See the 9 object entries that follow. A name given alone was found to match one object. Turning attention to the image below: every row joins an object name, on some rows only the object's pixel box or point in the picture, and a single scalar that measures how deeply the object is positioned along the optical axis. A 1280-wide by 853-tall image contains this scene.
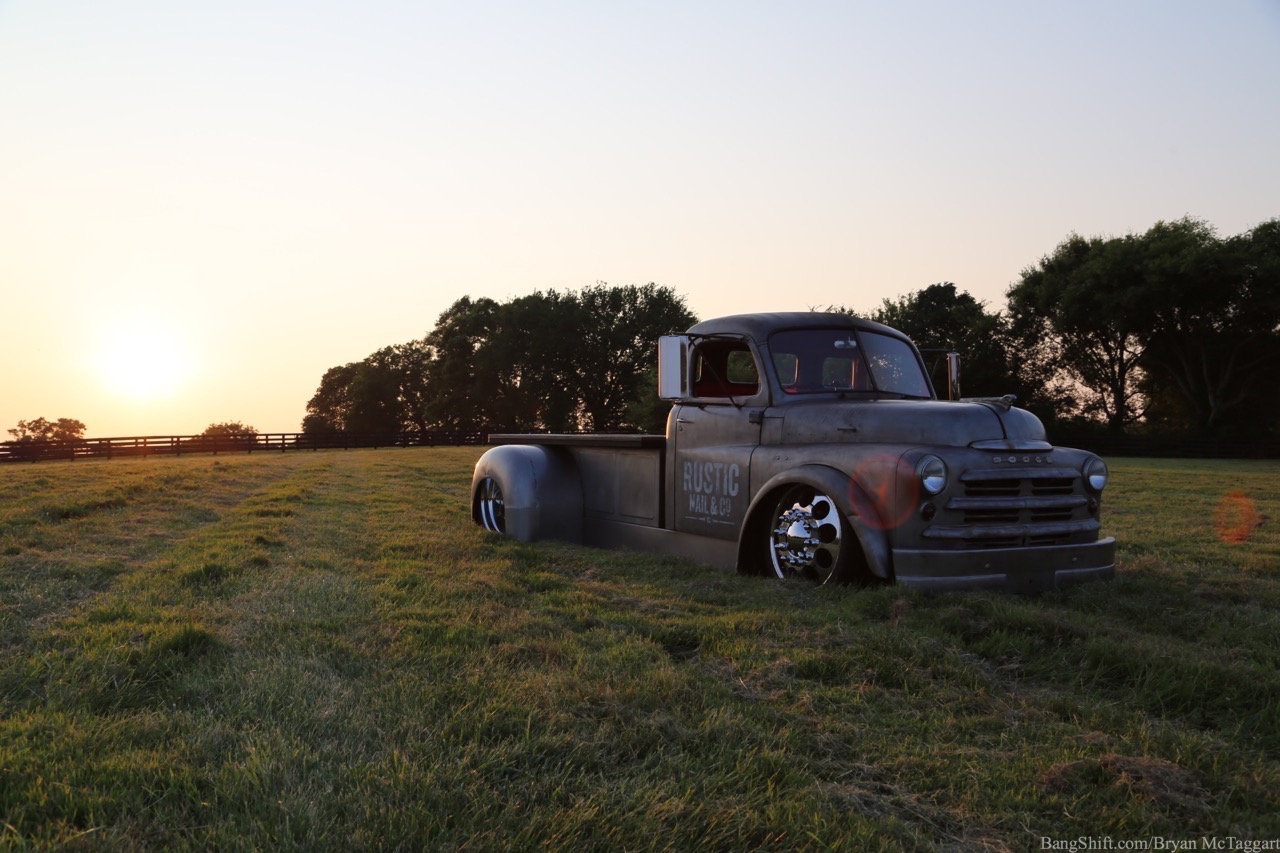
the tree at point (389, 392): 70.25
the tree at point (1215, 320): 37.28
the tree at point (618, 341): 56.62
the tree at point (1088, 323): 40.09
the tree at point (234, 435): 47.38
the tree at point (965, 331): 42.09
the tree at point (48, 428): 89.19
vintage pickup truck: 5.61
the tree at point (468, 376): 60.50
